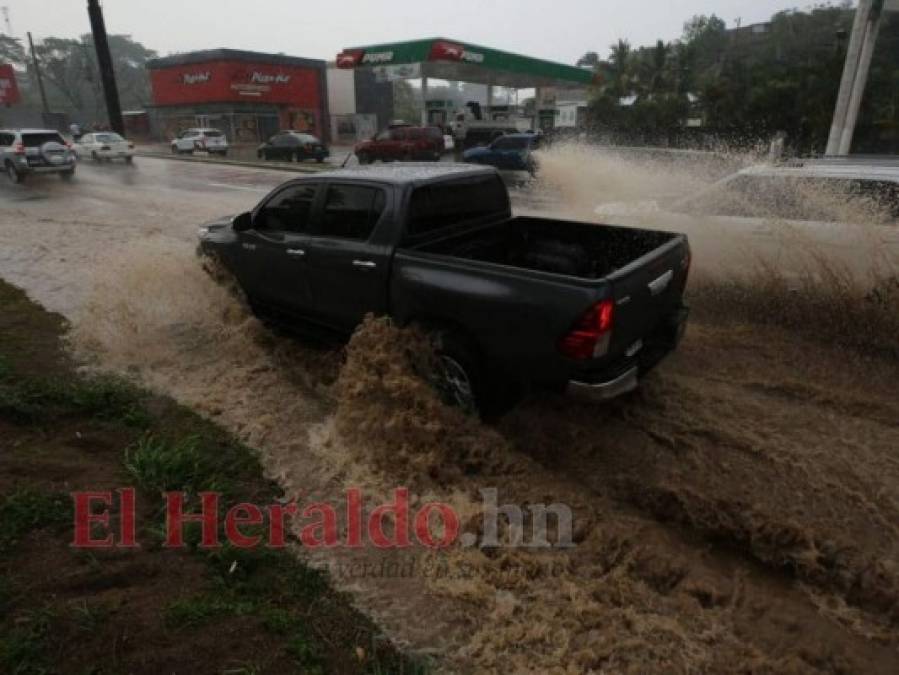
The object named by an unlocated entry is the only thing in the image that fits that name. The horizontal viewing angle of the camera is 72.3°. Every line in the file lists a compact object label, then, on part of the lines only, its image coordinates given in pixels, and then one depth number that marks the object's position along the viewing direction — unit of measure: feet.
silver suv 66.28
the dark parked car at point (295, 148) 96.94
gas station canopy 102.01
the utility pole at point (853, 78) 46.91
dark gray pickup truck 12.30
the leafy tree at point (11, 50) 290.54
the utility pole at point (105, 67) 92.58
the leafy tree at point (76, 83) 263.49
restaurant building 141.18
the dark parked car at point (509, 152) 67.26
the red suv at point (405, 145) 83.56
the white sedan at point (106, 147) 95.61
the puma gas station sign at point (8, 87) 184.59
